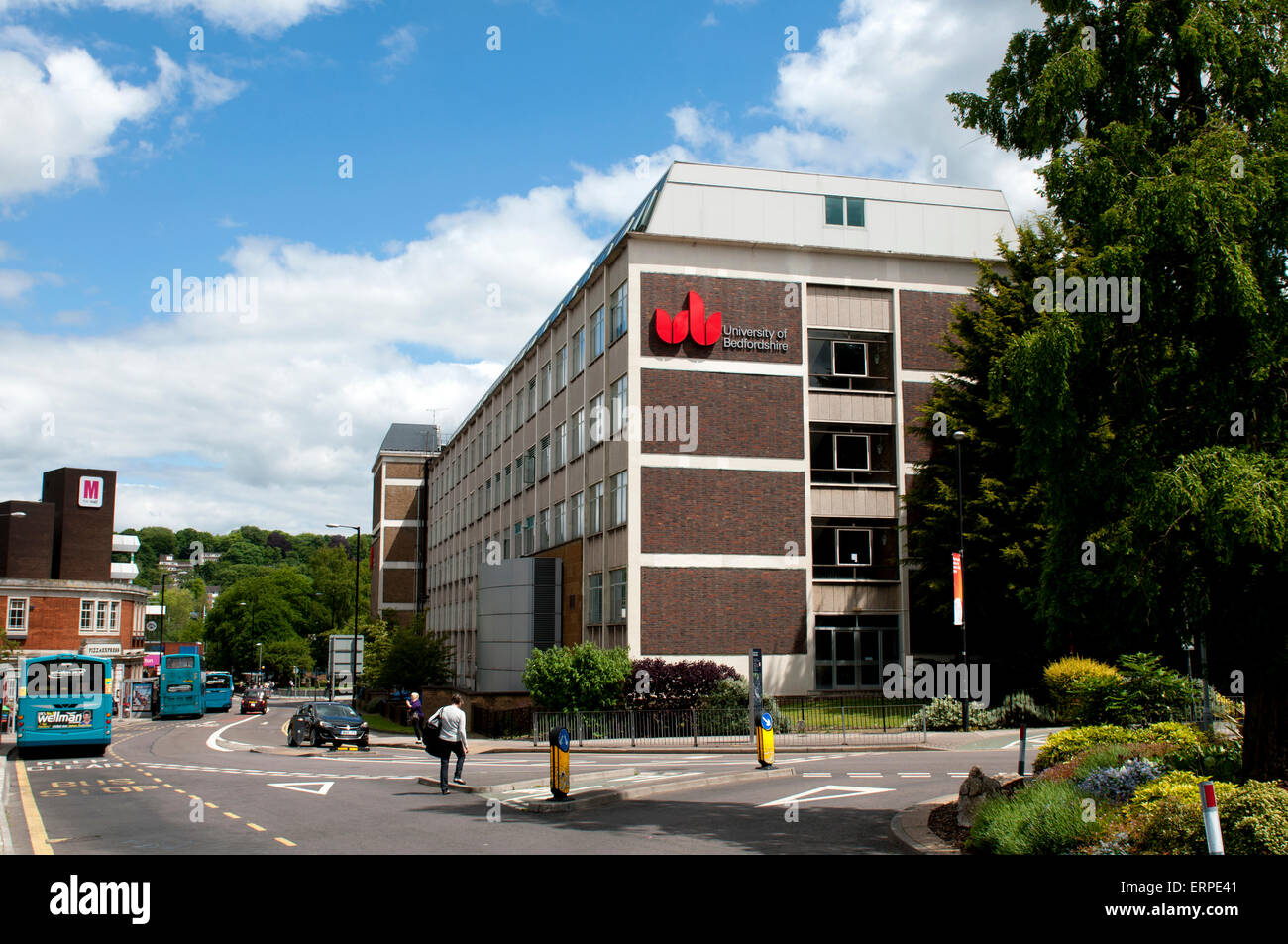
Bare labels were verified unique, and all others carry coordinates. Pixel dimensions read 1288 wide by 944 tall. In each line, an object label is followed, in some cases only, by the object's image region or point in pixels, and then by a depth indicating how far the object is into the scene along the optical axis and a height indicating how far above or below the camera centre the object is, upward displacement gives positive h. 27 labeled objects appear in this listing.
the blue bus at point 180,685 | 65.50 -4.50
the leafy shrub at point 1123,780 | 11.48 -1.81
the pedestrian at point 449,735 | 18.42 -2.12
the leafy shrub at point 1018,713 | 33.78 -3.14
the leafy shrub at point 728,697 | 34.22 -2.69
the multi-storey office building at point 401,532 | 92.00 +7.08
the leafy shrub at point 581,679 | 34.56 -2.13
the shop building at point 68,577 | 87.25 +3.11
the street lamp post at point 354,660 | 53.03 -2.32
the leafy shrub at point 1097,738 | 14.40 -1.71
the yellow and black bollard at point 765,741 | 21.78 -2.64
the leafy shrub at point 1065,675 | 29.48 -1.70
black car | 34.94 -3.78
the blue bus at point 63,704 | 31.45 -2.75
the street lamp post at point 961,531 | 31.80 +2.50
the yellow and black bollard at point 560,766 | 15.80 -2.26
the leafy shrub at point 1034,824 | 10.06 -2.08
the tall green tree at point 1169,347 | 11.26 +3.02
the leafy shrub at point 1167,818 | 8.97 -1.80
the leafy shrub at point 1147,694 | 20.14 -1.63
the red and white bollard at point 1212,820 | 6.97 -1.36
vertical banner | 31.17 +0.66
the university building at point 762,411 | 37.62 +7.47
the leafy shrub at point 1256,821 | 8.52 -1.70
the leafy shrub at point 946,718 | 33.47 -3.30
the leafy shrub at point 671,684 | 34.62 -2.30
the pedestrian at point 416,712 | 33.74 -3.27
